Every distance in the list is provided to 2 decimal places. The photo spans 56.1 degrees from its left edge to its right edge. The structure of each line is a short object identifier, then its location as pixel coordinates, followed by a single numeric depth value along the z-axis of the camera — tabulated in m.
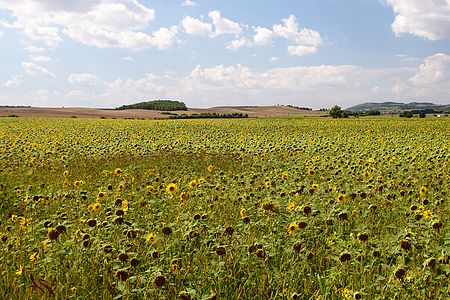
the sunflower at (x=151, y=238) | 4.09
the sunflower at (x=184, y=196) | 5.71
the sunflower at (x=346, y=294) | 3.28
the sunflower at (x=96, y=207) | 5.08
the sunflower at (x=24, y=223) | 4.91
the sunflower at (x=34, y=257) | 4.09
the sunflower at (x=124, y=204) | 5.16
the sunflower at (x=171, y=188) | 5.80
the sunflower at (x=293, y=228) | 4.33
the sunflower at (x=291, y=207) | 5.26
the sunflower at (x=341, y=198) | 5.65
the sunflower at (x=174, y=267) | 3.75
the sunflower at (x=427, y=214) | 4.72
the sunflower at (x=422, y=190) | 6.32
